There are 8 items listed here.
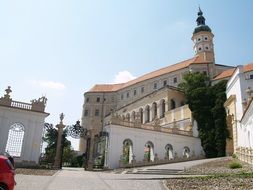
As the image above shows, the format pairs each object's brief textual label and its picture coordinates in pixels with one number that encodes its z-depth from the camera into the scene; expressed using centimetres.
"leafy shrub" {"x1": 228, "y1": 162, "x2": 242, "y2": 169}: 1639
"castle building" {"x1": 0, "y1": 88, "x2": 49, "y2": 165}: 2041
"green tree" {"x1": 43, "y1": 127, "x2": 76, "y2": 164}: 2202
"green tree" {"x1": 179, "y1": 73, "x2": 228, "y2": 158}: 3051
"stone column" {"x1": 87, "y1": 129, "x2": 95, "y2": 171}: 2171
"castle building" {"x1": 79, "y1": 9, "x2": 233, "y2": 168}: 2453
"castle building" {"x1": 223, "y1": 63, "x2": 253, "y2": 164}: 2111
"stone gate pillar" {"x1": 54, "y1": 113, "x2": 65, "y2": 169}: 2079
